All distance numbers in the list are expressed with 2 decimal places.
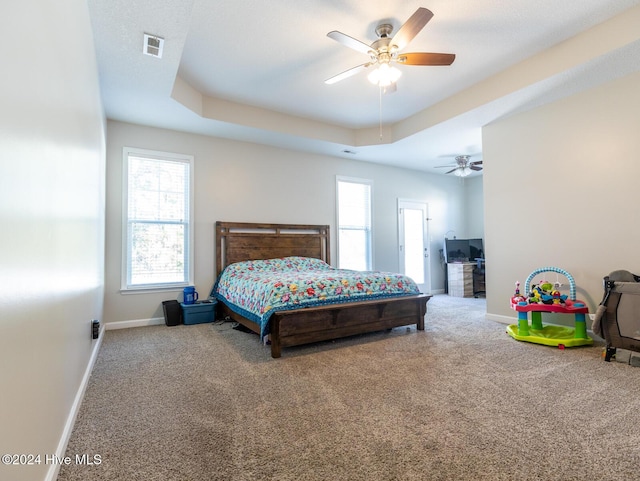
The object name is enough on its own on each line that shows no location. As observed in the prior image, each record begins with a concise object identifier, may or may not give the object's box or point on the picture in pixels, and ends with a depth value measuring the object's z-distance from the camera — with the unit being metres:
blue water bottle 4.47
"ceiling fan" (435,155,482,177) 5.93
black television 7.04
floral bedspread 3.11
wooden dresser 6.68
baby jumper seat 3.26
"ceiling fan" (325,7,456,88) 2.60
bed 3.09
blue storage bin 4.32
